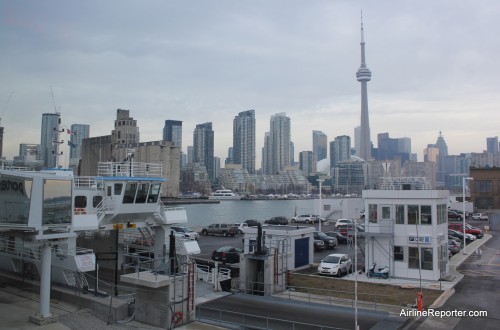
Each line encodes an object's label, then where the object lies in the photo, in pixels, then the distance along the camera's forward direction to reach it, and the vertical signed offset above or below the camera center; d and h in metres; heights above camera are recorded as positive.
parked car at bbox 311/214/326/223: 66.69 -3.58
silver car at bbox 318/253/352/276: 26.33 -4.28
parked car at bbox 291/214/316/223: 65.90 -3.76
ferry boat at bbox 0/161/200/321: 16.88 -1.48
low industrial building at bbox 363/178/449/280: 24.98 -2.12
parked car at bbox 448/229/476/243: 43.81 -4.08
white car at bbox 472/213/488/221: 69.06 -3.45
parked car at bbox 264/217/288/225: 63.94 -4.01
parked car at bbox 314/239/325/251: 37.66 -4.34
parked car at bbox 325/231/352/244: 42.69 -4.13
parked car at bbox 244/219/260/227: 53.03 -3.62
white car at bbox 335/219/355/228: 57.17 -3.65
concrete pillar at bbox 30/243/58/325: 17.14 -3.91
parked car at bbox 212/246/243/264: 30.63 -4.28
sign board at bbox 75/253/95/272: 21.84 -3.48
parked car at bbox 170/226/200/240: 39.26 -3.63
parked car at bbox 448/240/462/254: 36.34 -4.28
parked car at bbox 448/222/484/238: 47.88 -3.83
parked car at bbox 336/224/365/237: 36.00 -3.97
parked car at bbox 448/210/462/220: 68.56 -3.32
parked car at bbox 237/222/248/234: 50.91 -4.06
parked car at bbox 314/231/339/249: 38.62 -4.06
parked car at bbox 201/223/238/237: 49.22 -4.11
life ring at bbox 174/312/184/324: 16.70 -4.69
